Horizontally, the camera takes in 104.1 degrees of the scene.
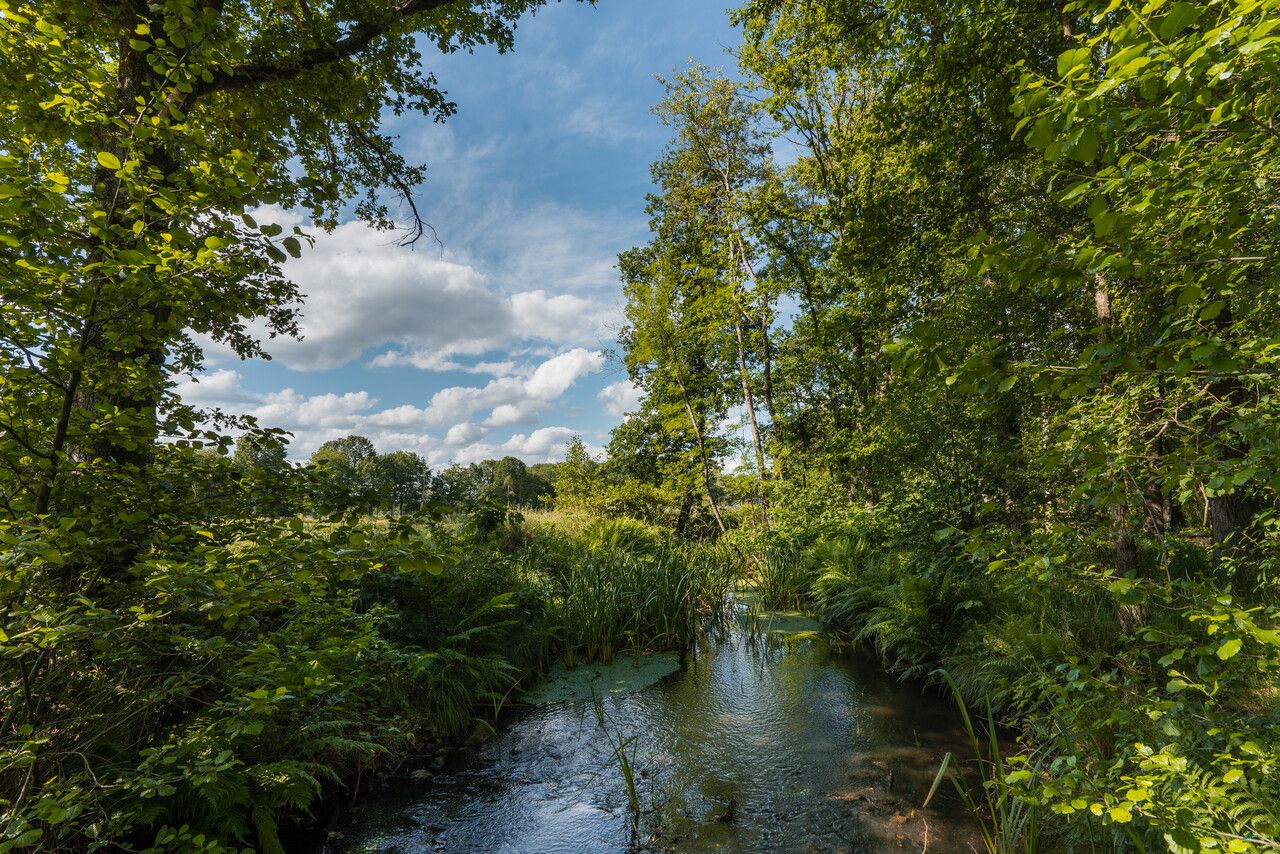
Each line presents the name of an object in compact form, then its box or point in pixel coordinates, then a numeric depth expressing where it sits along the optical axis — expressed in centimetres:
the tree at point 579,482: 1476
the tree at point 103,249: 178
